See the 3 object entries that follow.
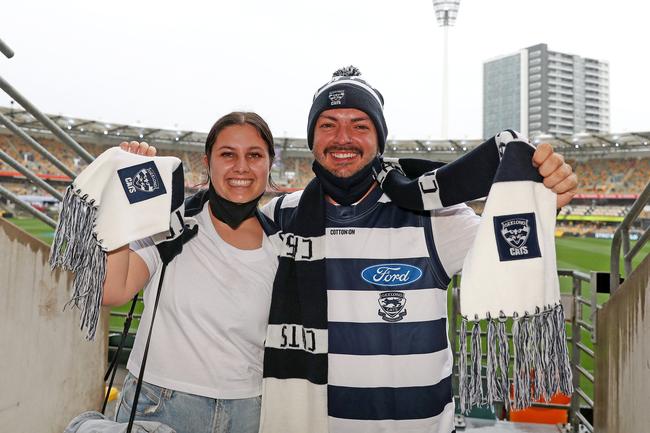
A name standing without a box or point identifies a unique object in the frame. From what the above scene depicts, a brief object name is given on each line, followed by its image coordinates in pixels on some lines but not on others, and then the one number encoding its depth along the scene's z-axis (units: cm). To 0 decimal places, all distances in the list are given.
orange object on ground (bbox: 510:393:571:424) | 325
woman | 137
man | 151
